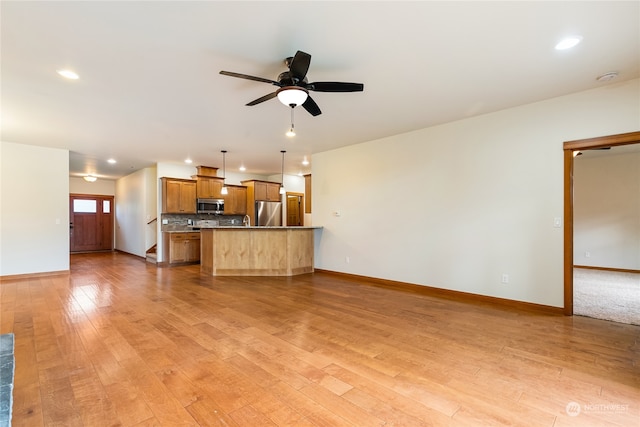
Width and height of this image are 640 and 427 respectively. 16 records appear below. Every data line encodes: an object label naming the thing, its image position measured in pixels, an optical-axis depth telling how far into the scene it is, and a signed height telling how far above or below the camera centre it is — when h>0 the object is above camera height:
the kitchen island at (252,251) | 6.04 -0.79
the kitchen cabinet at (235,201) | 8.73 +0.40
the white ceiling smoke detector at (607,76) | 3.05 +1.46
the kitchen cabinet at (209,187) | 8.11 +0.78
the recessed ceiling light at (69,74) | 2.94 +1.46
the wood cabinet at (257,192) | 8.96 +0.68
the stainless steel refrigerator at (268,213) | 9.02 +0.02
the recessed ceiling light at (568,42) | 2.46 +1.47
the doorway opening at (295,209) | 10.00 +0.16
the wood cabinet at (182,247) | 7.43 -0.87
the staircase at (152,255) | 7.69 -1.12
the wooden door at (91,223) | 10.08 -0.29
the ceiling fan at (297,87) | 2.60 +1.18
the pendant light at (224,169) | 6.63 +1.32
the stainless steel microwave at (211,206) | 8.16 +0.23
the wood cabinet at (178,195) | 7.63 +0.51
